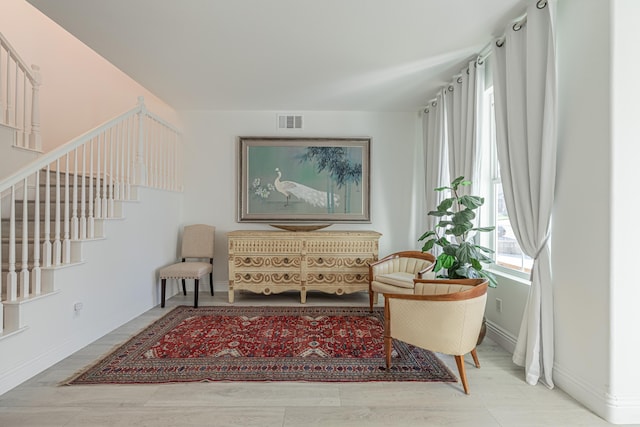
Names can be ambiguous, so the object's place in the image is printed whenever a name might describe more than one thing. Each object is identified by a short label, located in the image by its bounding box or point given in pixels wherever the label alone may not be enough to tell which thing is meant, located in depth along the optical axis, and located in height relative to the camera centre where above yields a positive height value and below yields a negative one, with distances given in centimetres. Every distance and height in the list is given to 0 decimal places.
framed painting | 476 +46
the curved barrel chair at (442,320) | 214 -76
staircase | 228 -29
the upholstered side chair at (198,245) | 449 -50
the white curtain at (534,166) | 219 +36
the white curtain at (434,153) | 399 +81
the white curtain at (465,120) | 313 +102
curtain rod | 225 +155
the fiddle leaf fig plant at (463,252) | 269 -34
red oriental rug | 232 -123
